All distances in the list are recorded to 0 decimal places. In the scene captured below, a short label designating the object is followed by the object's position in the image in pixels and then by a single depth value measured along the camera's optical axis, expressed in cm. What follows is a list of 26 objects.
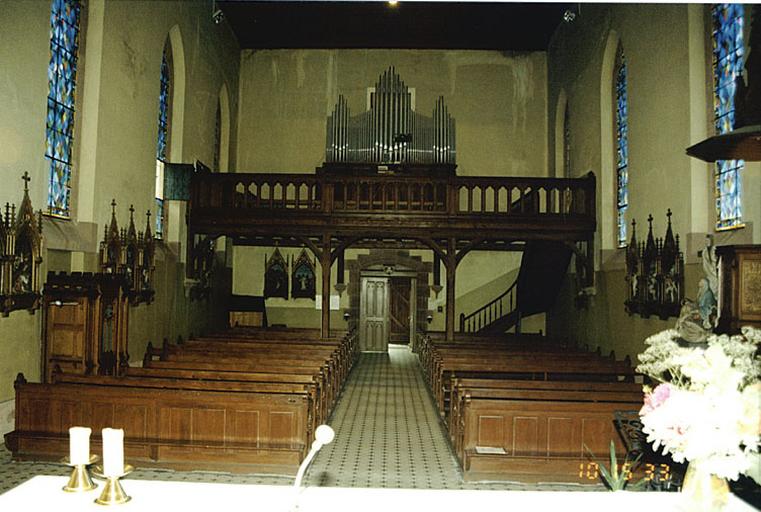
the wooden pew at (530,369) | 889
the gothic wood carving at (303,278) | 1797
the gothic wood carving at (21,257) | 689
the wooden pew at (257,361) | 852
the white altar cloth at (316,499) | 250
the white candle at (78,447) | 260
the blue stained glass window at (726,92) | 797
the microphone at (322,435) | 215
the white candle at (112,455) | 249
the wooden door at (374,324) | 1864
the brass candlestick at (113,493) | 246
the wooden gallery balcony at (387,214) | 1330
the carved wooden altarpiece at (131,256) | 939
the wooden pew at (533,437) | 638
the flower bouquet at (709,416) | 233
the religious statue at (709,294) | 682
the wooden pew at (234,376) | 768
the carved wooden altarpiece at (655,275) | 891
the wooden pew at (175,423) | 650
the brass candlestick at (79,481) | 259
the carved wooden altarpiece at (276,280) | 1794
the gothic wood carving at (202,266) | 1364
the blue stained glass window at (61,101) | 879
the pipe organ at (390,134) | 1652
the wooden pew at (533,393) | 682
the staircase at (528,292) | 1506
